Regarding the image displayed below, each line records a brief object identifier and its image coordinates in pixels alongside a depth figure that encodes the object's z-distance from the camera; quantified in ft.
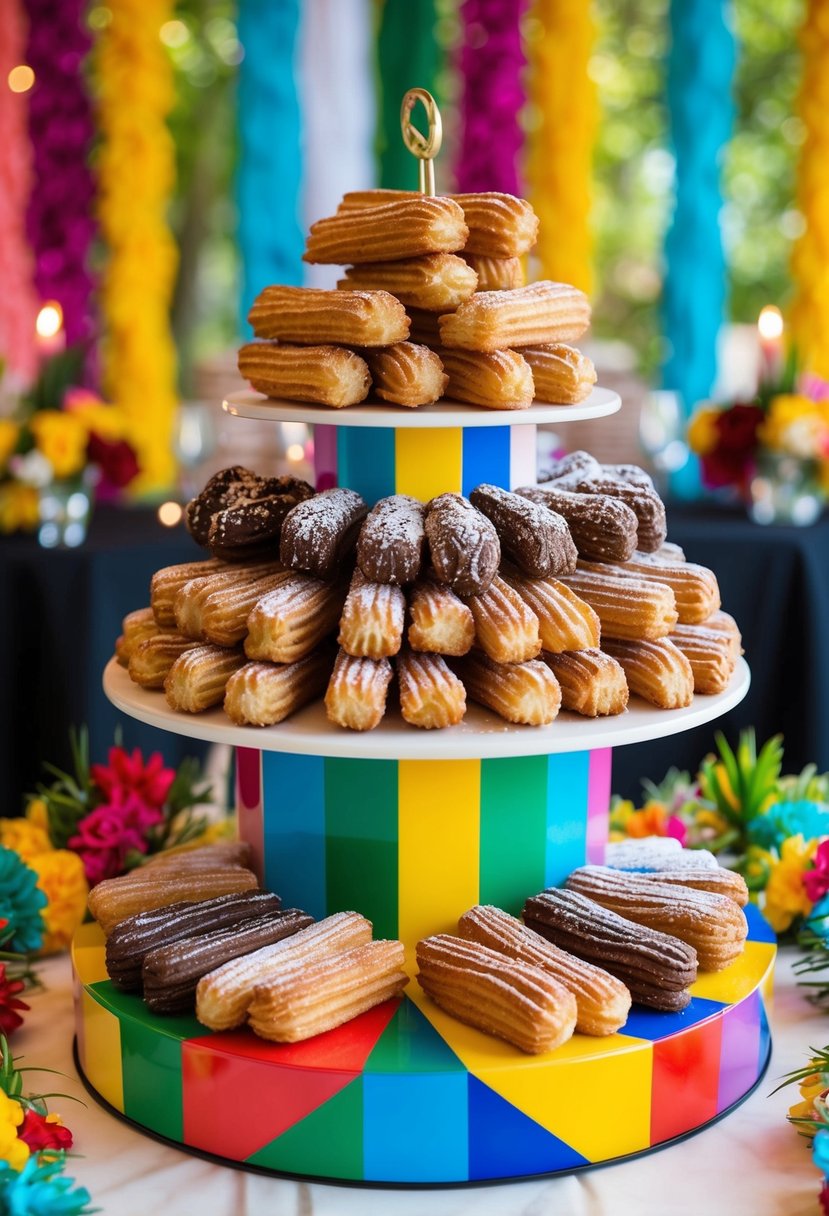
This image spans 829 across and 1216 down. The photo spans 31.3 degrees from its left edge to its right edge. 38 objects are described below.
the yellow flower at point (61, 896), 7.72
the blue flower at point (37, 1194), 4.92
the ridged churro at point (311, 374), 6.26
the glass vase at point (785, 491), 12.48
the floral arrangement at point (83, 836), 7.25
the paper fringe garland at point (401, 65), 16.71
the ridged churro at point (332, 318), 6.27
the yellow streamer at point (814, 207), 15.17
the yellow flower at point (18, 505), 11.88
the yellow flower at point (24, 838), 8.24
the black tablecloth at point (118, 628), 11.46
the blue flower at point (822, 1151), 5.20
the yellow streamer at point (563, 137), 15.94
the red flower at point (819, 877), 7.43
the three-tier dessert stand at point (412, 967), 5.61
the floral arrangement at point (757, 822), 7.68
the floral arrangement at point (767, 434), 12.32
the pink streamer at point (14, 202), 17.02
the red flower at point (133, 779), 8.60
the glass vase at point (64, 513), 11.88
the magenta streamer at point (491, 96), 15.65
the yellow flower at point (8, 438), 11.69
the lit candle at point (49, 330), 11.72
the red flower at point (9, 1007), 6.52
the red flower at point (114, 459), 12.00
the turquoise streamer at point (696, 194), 15.62
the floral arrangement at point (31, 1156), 4.95
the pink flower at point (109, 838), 8.11
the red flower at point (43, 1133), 5.49
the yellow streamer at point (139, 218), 15.84
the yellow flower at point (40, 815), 8.56
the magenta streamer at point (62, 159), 15.57
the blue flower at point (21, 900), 7.16
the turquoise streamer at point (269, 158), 16.07
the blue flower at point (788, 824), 8.27
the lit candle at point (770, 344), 12.66
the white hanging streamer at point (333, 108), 16.85
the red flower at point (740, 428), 12.64
